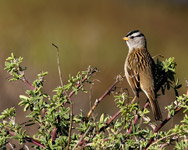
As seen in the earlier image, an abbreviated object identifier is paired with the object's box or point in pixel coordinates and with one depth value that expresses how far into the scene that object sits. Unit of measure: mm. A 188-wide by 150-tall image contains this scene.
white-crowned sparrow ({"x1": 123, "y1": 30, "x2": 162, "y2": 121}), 9055
